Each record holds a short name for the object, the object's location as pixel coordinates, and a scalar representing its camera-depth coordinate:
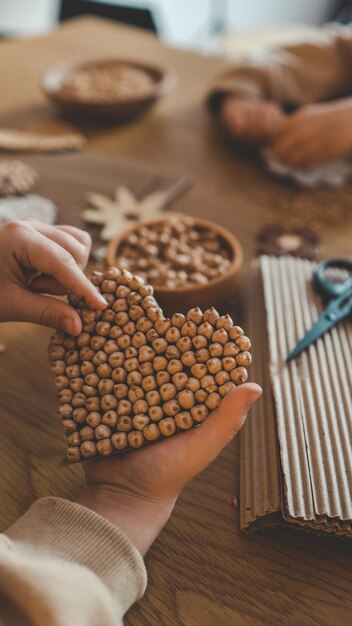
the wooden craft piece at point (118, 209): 0.92
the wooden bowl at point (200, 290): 0.67
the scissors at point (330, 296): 0.64
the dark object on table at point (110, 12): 2.07
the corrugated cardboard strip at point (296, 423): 0.50
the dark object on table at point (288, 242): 0.87
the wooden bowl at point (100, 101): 1.22
